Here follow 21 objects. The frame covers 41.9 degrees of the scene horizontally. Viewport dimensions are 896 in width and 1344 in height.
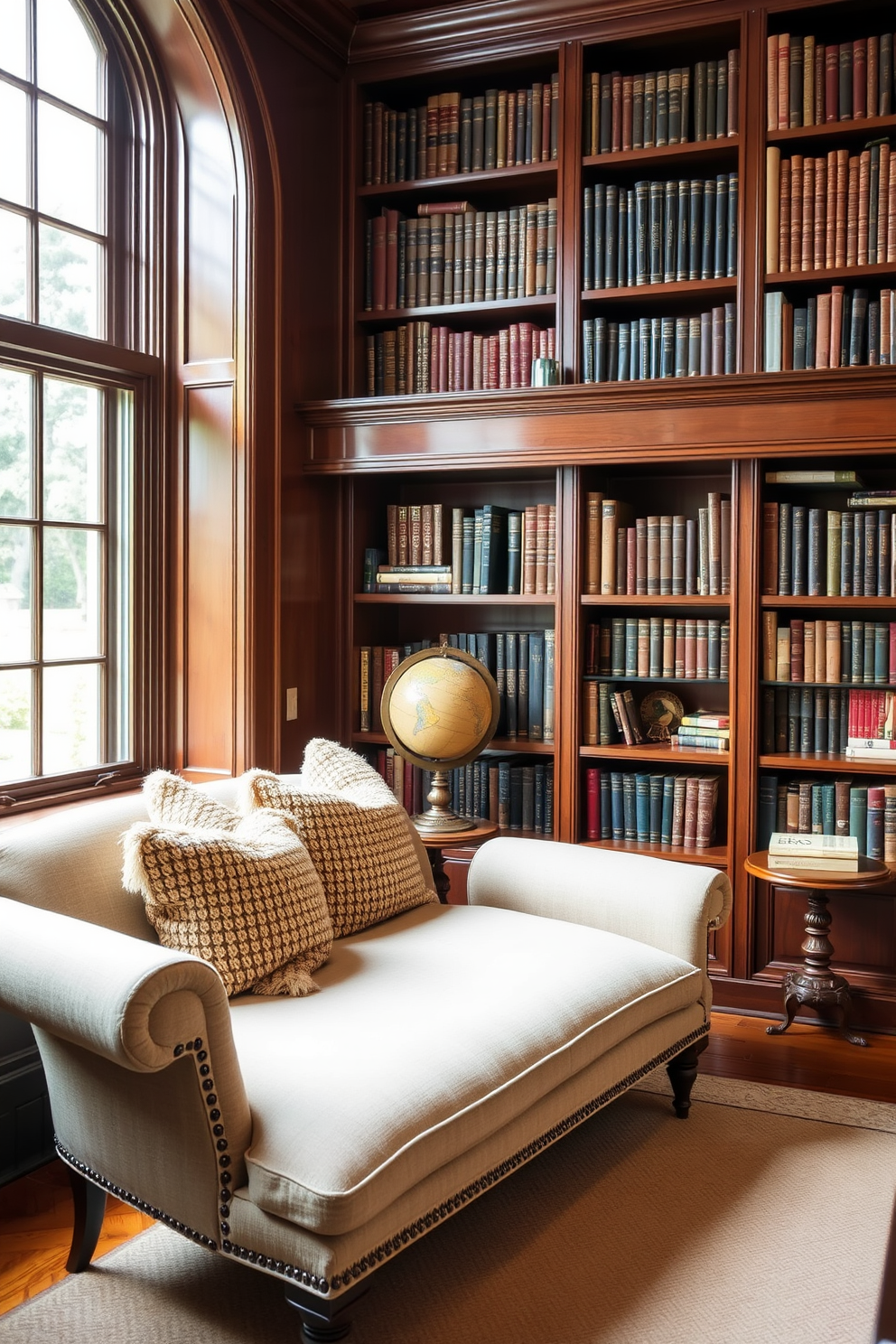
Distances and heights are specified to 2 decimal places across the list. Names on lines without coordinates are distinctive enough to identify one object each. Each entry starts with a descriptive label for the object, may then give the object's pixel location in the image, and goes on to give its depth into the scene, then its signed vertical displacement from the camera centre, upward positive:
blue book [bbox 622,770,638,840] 3.79 -0.58
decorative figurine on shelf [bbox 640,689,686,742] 3.90 -0.29
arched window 3.17 +0.63
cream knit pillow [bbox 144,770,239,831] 2.46 -0.38
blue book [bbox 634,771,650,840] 3.76 -0.57
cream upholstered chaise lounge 1.79 -0.76
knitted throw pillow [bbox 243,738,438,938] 2.62 -0.49
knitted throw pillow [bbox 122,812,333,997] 2.18 -0.53
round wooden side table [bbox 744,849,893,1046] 3.34 -0.99
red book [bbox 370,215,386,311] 4.06 +1.28
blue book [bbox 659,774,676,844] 3.74 -0.56
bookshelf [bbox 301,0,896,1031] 3.42 +0.59
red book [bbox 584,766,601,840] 3.81 -0.57
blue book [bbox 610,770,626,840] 3.80 -0.58
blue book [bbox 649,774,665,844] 3.75 -0.57
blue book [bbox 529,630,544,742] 3.90 -0.19
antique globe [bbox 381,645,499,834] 3.43 -0.26
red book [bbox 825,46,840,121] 3.50 +1.63
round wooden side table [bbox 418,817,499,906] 3.31 -0.61
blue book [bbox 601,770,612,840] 3.82 -0.59
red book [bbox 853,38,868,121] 3.47 +1.63
